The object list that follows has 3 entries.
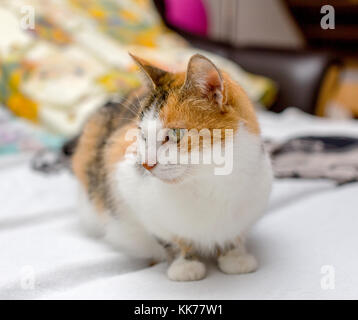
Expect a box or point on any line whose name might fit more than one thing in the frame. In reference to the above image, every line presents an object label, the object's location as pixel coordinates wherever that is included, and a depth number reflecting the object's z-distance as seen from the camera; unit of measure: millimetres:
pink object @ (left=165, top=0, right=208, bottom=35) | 2434
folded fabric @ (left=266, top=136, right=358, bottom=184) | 1183
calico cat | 670
